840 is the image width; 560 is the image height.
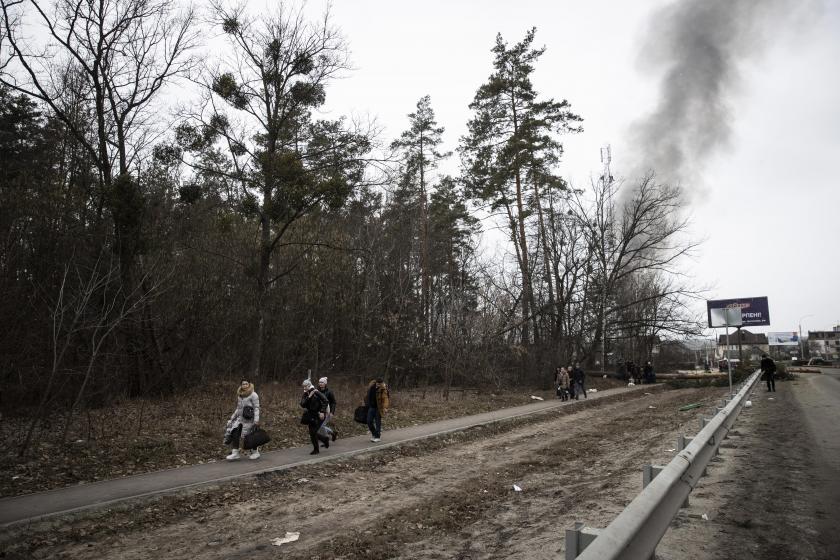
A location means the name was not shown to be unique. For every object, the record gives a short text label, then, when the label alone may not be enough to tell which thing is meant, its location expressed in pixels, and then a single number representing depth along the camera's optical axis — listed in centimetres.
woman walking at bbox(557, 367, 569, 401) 2286
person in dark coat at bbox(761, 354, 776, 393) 2300
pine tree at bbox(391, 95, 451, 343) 3238
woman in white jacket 1013
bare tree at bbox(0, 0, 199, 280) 1412
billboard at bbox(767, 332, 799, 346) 13250
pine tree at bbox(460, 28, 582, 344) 2891
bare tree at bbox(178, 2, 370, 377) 1430
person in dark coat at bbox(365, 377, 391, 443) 1220
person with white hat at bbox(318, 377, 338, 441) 1111
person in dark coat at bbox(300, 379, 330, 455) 1063
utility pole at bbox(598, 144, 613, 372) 3209
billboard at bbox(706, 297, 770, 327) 4038
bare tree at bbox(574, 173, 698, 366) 3142
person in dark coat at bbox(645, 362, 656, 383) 3628
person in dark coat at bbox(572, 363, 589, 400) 2431
